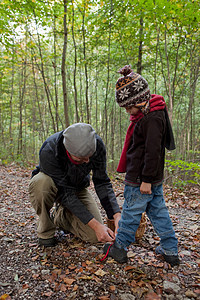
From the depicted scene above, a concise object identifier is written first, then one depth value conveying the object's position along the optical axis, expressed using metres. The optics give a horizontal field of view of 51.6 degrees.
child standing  1.82
